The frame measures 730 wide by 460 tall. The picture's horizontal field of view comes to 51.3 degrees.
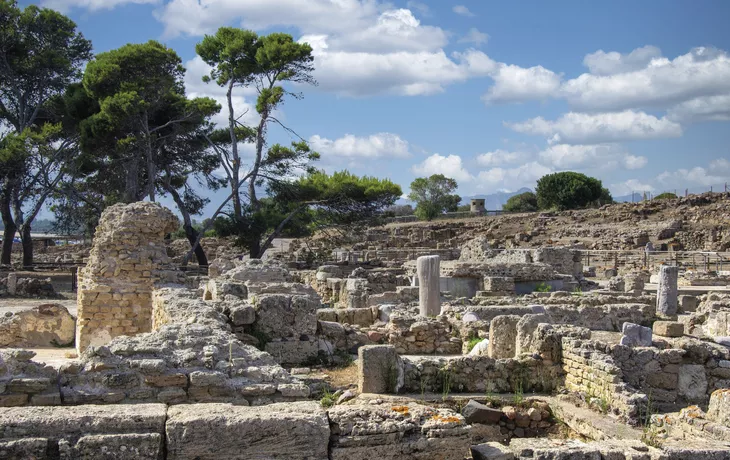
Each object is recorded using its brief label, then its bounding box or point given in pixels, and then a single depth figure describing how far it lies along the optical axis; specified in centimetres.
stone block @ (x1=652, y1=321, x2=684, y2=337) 1275
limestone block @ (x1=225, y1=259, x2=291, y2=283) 1332
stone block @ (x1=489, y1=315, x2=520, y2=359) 931
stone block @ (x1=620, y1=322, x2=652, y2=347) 1022
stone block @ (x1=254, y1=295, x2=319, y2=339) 940
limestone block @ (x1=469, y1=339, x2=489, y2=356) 981
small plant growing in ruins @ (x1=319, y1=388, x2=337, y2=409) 665
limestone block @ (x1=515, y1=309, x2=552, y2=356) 871
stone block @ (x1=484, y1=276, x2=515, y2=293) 1944
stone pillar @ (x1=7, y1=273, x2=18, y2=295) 2181
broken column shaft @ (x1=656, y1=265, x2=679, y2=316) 1814
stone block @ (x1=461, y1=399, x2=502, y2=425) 711
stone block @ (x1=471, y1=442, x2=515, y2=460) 457
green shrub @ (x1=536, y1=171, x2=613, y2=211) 6762
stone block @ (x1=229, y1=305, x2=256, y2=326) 920
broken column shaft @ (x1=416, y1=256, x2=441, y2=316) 1451
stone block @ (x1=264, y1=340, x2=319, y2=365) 932
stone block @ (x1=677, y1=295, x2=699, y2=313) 1892
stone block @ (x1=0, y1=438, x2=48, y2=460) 393
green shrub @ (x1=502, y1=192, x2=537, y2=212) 7609
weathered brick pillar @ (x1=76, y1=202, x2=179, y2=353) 1170
